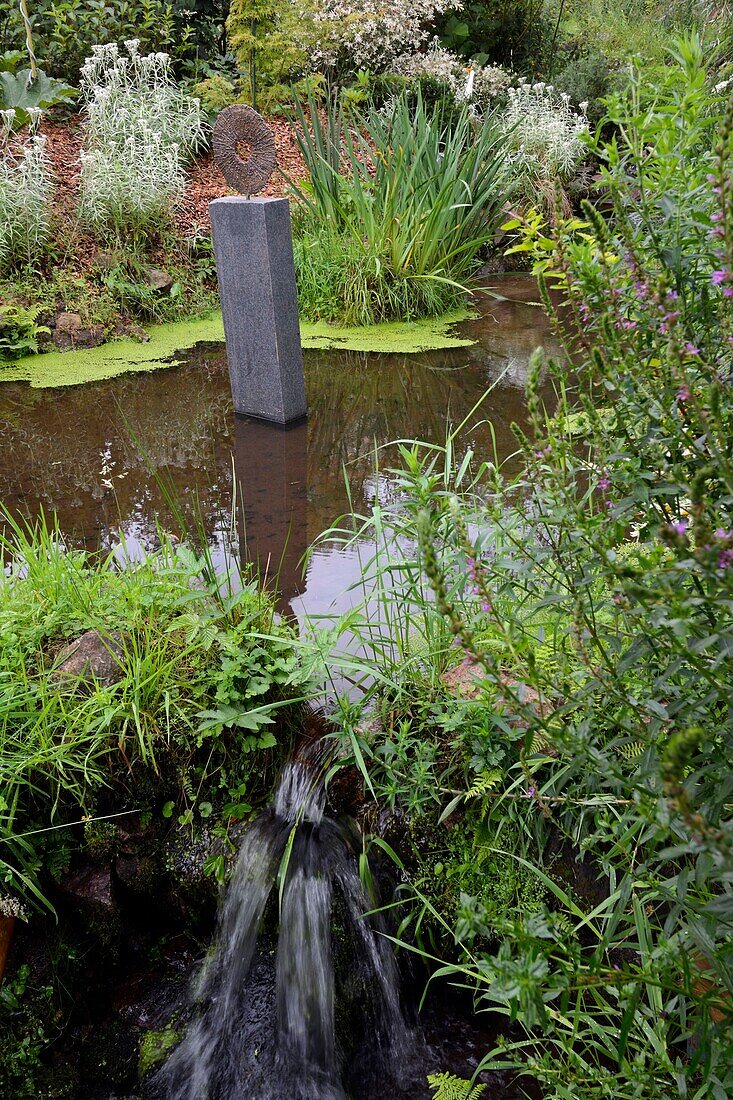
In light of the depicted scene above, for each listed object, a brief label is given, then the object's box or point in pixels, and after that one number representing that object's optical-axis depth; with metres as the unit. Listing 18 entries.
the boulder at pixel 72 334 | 5.57
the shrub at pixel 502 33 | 10.30
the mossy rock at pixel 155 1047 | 1.96
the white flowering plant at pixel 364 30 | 8.50
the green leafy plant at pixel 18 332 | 5.39
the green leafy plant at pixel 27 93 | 6.76
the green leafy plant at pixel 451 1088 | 1.71
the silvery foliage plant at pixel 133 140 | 6.01
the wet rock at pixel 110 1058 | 1.94
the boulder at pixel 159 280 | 5.97
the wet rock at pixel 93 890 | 2.04
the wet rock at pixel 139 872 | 2.08
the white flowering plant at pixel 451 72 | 8.69
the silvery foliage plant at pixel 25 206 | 5.68
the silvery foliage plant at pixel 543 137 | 7.58
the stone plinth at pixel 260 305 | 4.08
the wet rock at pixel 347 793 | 2.09
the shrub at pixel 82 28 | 7.64
